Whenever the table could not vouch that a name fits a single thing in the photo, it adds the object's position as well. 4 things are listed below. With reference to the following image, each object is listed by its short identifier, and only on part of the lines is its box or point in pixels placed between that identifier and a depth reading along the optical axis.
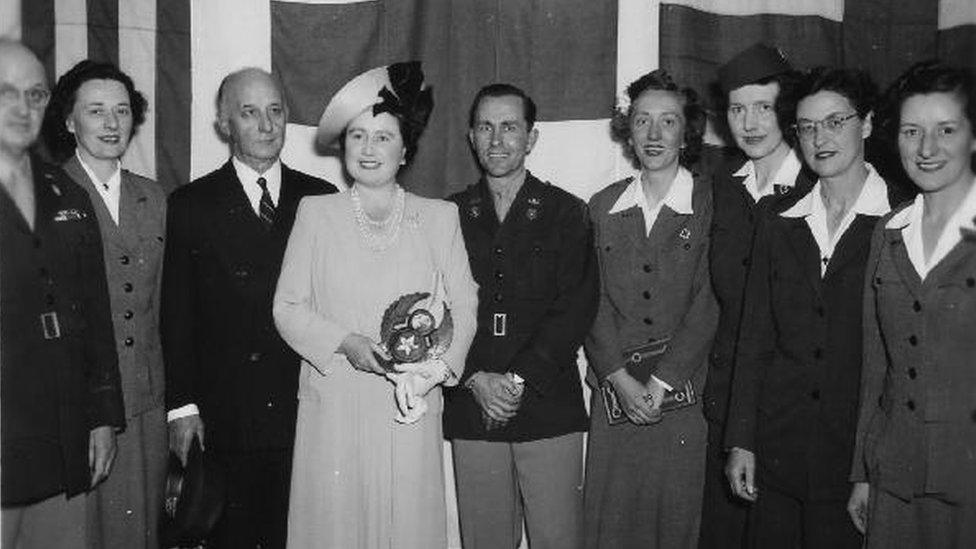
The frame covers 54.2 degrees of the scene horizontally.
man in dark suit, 3.30
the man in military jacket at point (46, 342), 2.43
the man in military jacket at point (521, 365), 3.43
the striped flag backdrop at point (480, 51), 4.14
